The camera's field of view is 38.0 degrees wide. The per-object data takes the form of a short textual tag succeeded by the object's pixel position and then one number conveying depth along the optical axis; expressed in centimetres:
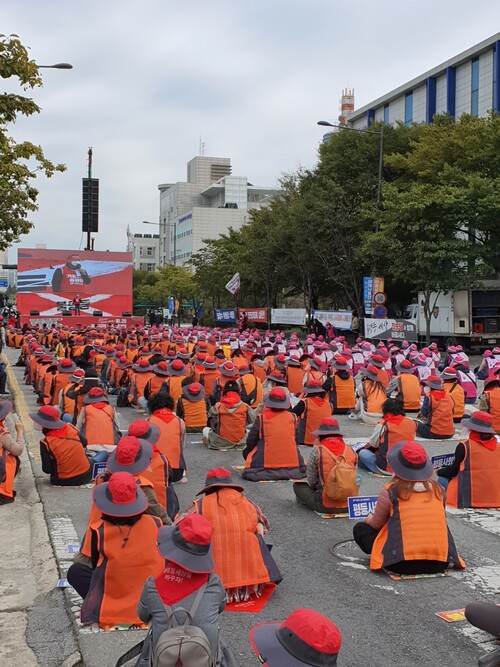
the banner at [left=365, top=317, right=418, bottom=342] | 3066
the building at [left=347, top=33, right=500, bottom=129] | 4766
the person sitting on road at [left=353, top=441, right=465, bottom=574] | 587
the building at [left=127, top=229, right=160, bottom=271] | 15112
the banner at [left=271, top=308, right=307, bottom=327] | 4597
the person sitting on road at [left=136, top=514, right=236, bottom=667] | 371
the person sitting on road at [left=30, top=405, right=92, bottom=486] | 866
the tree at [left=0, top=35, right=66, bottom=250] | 1172
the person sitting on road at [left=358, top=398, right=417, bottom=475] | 934
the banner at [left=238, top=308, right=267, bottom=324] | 4756
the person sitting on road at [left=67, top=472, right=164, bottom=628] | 501
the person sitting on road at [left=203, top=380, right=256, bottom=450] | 1150
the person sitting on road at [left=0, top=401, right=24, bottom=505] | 805
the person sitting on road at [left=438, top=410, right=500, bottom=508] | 788
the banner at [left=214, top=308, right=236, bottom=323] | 5134
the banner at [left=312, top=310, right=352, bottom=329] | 3744
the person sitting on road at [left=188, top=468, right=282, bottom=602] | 543
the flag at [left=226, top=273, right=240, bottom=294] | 4672
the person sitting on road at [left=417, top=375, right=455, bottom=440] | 1227
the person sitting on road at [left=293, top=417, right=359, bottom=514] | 768
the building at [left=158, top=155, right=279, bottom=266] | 11688
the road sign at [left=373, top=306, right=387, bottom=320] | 3244
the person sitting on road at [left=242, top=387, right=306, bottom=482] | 933
